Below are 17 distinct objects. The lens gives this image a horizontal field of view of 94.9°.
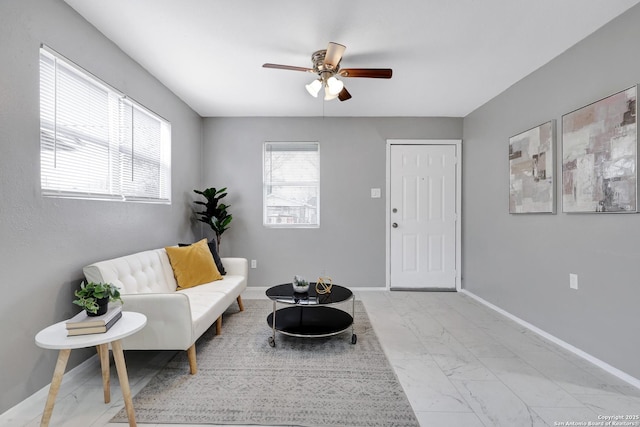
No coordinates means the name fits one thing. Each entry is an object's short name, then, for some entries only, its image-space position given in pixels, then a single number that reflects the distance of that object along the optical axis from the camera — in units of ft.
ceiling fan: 7.34
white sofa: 6.27
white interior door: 13.75
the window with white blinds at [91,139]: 5.97
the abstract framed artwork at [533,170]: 8.48
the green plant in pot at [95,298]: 4.84
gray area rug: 5.31
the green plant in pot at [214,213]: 12.51
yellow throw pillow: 9.20
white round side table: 4.35
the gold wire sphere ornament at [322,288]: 8.63
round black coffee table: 7.81
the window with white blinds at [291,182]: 13.87
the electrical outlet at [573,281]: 7.69
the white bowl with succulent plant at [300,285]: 8.38
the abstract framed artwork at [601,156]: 6.31
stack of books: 4.56
